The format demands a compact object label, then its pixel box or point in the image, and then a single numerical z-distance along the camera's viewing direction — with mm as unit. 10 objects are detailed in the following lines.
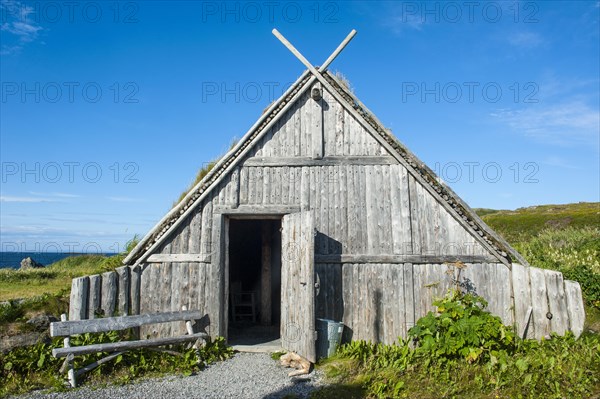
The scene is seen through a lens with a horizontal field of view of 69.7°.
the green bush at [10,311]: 8184
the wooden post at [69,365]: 7109
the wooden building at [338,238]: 9016
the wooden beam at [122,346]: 7261
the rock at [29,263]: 24919
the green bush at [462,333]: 7648
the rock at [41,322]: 8141
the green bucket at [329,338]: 8625
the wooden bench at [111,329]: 7297
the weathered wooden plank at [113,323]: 7520
